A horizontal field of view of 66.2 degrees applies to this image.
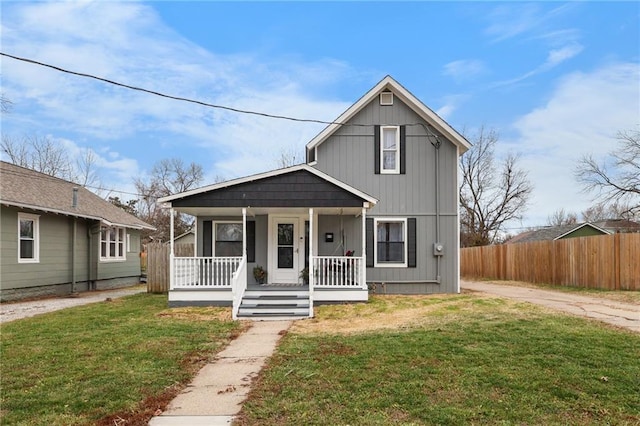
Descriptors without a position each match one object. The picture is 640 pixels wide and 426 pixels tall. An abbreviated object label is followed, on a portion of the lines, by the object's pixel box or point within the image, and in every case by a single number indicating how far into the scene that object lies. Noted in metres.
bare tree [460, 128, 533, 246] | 41.66
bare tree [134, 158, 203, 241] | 42.19
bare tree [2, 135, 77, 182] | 30.90
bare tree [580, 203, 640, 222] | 46.75
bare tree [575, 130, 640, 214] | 27.09
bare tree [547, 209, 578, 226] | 59.97
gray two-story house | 14.34
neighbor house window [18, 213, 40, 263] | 15.26
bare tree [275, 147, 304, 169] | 34.94
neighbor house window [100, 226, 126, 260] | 20.73
